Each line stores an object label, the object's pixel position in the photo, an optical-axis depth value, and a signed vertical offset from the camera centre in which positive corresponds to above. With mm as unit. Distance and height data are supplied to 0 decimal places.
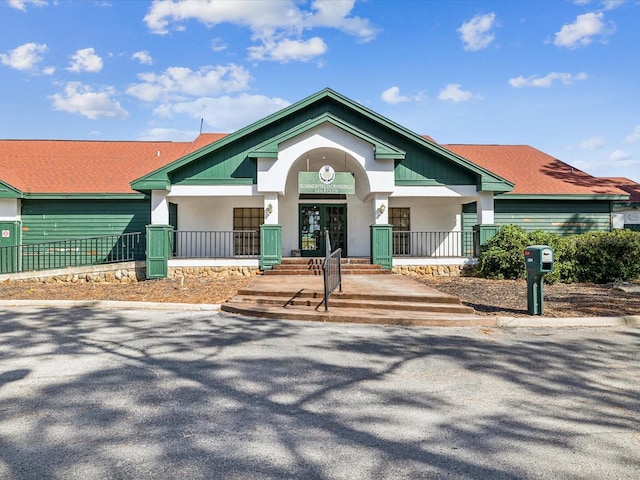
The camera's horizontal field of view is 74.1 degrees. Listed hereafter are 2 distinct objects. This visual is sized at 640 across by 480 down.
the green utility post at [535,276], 7781 -632
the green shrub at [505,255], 12852 -353
